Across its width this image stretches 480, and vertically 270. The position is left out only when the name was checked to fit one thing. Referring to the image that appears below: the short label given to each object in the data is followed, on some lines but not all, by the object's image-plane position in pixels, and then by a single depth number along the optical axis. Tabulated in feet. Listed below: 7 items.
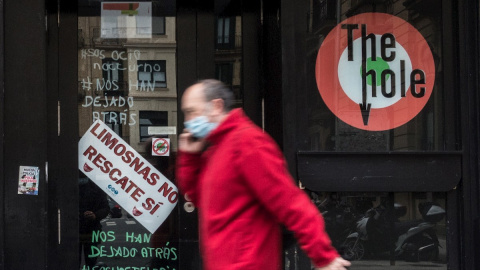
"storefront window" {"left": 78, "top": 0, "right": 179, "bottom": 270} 19.72
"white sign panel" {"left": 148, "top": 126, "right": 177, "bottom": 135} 19.90
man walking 9.73
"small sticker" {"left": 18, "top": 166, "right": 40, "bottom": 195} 18.67
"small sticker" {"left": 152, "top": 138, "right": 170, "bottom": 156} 19.89
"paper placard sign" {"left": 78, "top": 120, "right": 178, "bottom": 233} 19.77
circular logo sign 19.54
